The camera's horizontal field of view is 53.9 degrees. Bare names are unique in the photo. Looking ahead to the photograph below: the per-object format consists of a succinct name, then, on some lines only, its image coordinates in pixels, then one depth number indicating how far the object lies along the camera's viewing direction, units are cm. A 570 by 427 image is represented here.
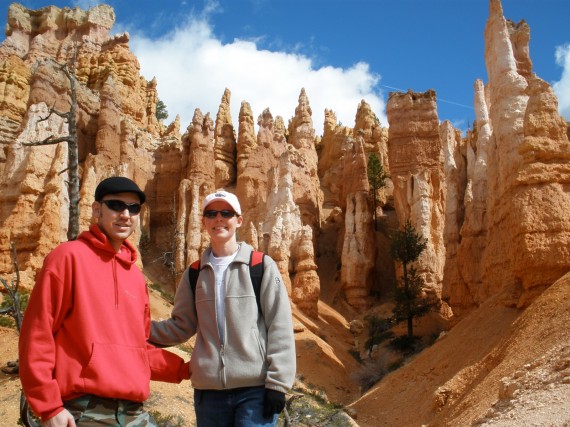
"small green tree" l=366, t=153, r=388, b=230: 4038
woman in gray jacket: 389
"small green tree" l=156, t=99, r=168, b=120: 6259
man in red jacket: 333
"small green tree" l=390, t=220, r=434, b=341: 2631
